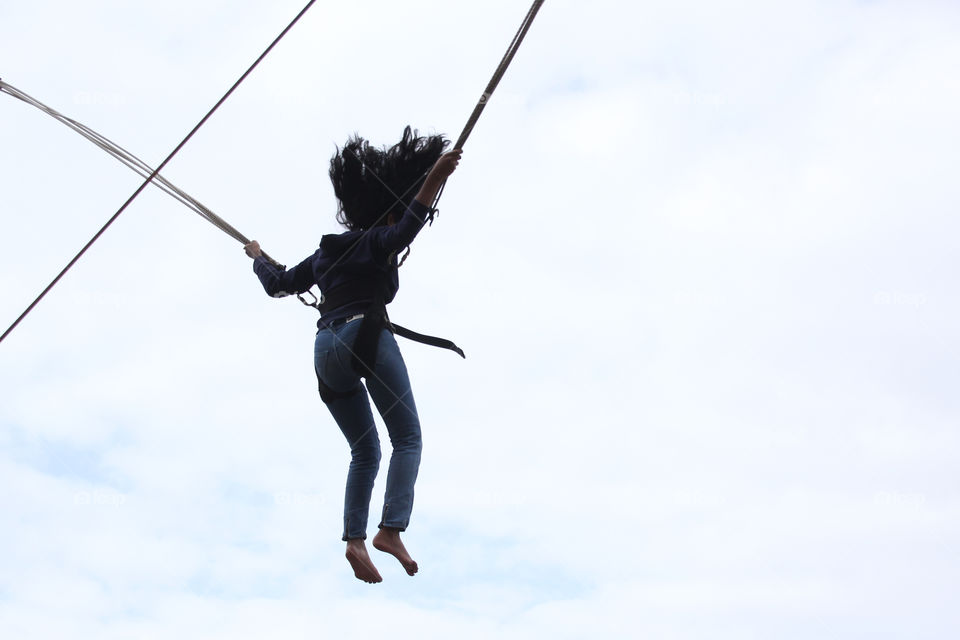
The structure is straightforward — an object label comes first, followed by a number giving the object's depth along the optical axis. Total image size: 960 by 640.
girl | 5.26
